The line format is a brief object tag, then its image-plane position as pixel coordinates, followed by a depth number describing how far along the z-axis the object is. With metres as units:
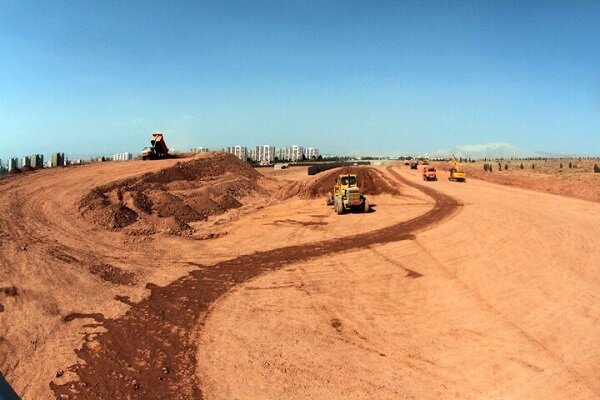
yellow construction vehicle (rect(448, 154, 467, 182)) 50.09
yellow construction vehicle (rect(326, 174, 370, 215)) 28.02
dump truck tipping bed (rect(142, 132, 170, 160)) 44.58
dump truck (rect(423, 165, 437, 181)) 50.85
